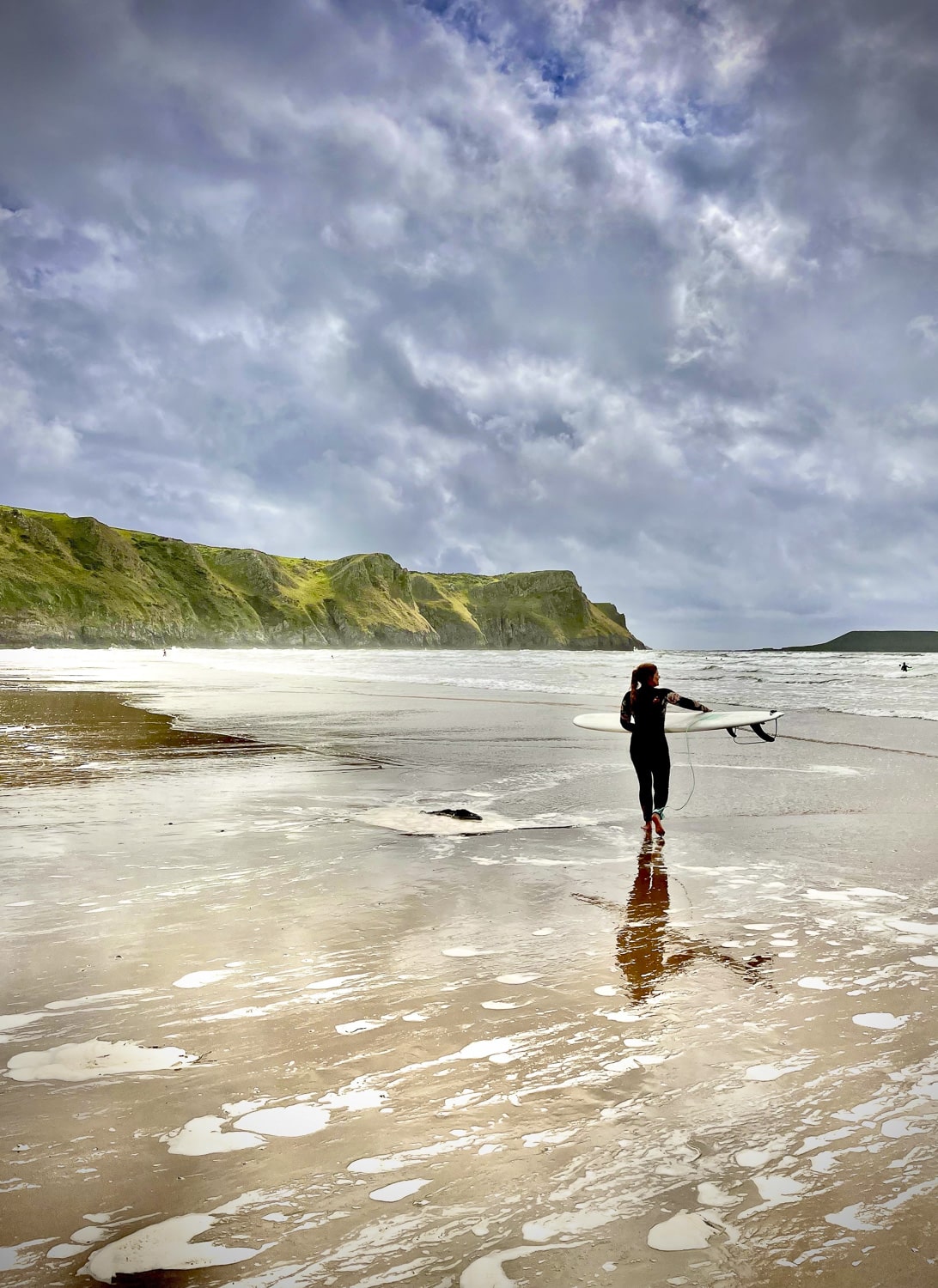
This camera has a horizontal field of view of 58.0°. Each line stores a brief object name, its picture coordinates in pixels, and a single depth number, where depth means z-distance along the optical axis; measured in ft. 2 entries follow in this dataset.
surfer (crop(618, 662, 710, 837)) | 29.45
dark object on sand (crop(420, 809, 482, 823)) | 30.55
